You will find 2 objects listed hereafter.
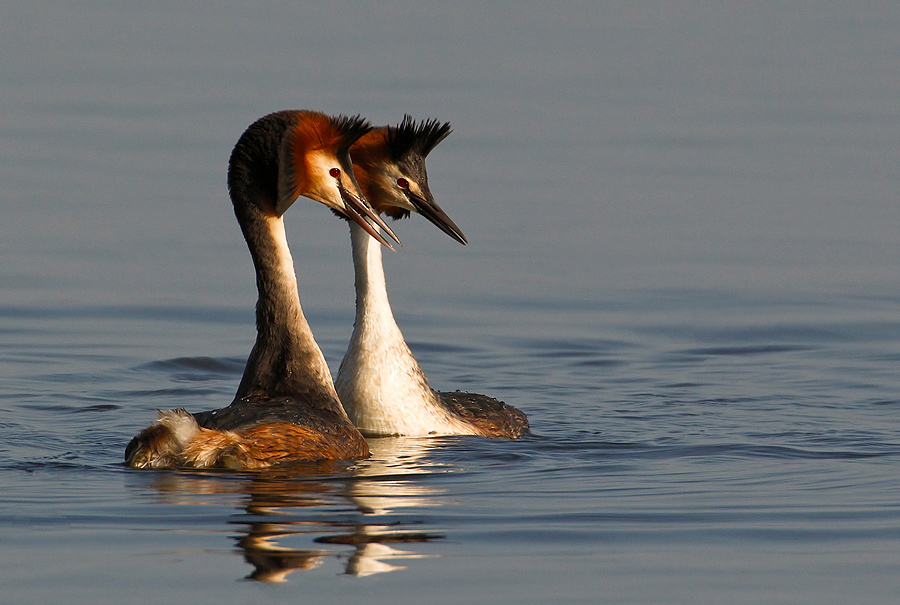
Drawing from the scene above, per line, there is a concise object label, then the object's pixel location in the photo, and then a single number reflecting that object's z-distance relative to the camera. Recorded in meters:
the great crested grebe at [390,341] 19.64
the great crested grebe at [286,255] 17.39
